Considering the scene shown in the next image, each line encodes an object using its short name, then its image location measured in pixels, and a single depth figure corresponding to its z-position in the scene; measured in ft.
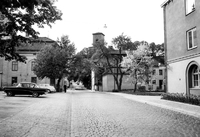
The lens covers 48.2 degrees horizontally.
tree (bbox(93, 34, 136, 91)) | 138.21
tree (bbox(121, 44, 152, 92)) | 109.70
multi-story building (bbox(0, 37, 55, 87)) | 160.45
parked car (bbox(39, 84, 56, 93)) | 112.39
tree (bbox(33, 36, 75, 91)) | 127.65
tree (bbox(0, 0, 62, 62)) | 27.95
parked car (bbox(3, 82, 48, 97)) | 69.10
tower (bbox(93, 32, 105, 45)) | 214.28
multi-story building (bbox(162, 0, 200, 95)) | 54.95
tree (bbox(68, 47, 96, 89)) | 138.31
